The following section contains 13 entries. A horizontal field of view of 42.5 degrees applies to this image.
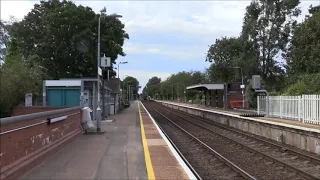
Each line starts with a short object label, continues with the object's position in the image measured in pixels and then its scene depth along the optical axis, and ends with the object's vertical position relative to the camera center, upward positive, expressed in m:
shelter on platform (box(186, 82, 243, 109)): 60.66 +0.17
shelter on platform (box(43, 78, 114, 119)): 27.72 +0.28
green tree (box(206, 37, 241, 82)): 89.81 +8.67
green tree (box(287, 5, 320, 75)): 47.19 +5.78
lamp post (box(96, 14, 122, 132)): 19.55 -1.05
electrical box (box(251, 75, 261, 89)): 28.42 +0.97
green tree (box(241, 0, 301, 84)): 71.00 +11.99
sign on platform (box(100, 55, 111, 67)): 24.86 +2.07
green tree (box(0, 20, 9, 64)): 32.20 +4.90
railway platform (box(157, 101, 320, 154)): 15.59 -1.71
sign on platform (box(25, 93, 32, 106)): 28.22 -0.19
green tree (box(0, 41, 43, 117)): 21.54 +0.85
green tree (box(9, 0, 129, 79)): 43.34 +6.30
